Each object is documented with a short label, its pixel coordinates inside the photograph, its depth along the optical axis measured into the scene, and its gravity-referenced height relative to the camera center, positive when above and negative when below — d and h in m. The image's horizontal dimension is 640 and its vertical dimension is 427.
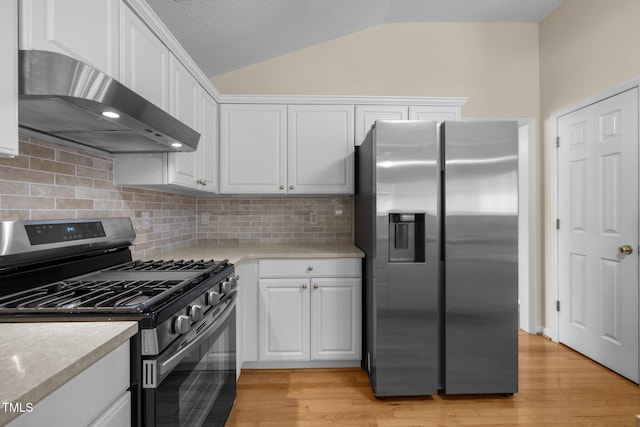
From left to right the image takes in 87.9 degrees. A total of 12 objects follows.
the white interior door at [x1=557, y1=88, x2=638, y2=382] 2.38 -0.13
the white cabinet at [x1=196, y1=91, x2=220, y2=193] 2.42 +0.53
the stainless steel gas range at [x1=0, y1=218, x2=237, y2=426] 0.99 -0.29
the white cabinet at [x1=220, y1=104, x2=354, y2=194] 2.83 +0.58
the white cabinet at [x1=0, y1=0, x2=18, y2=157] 0.92 +0.39
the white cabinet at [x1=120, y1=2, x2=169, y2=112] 1.47 +0.75
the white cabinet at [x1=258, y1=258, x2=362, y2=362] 2.48 -0.71
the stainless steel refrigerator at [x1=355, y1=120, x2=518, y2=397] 2.13 -0.29
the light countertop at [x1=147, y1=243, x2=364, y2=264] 2.31 -0.28
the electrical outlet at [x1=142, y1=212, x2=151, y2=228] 2.22 -0.02
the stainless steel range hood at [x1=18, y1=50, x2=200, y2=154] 0.96 +0.37
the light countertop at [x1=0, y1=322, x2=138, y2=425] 0.61 -0.31
